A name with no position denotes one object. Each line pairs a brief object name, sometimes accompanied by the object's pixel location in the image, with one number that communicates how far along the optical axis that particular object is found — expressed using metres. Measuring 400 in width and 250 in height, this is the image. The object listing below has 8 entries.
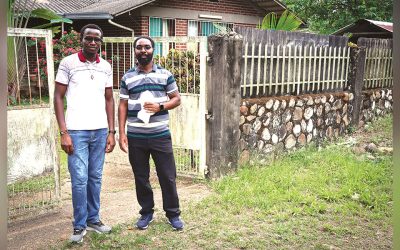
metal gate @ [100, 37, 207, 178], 5.65
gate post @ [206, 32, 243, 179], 5.61
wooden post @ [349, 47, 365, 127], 8.55
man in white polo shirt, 3.67
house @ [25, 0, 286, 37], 13.14
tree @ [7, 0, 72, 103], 4.03
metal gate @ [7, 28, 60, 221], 4.14
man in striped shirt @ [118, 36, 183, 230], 3.93
